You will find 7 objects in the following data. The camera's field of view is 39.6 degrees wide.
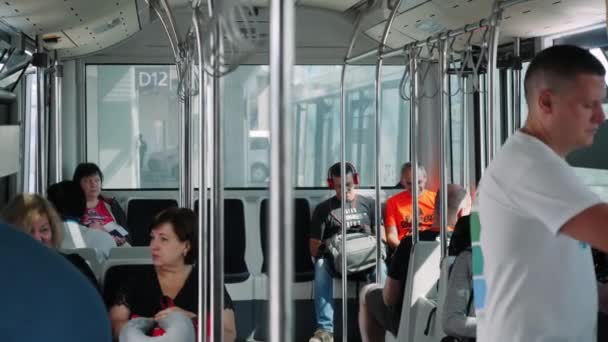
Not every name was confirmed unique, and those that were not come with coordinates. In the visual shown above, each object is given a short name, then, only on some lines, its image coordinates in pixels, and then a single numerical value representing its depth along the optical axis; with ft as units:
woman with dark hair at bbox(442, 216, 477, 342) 9.83
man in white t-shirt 5.28
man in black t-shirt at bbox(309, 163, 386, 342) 18.95
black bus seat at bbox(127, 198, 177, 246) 21.93
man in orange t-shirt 19.54
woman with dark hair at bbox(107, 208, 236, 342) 9.82
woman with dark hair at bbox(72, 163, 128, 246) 18.70
